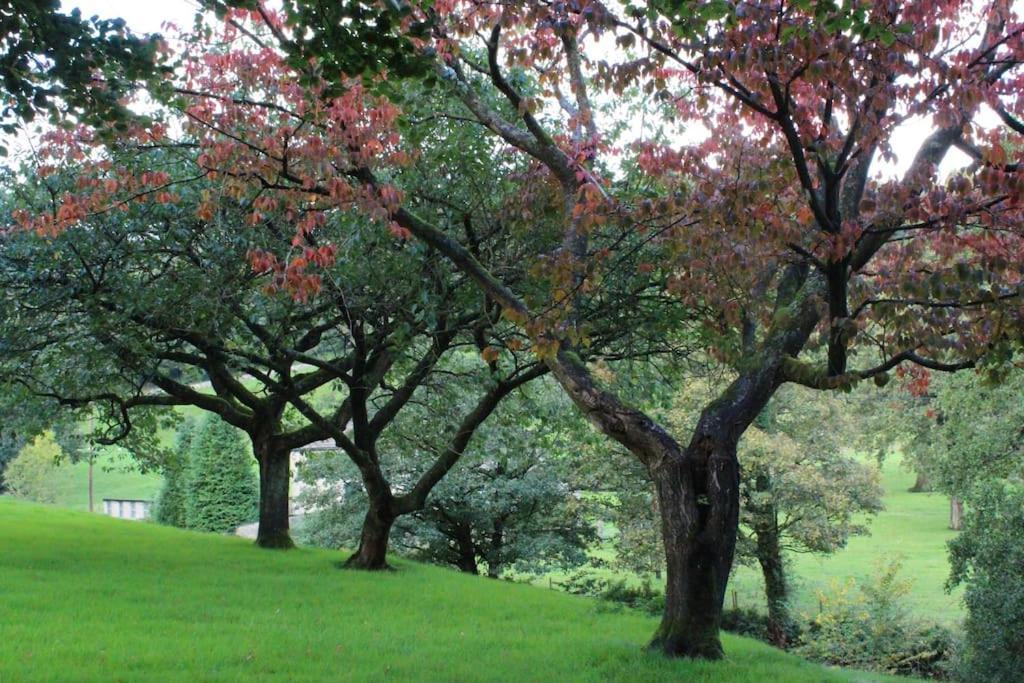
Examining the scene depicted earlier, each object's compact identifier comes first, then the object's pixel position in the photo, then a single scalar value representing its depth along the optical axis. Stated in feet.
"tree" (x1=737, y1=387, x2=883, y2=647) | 57.77
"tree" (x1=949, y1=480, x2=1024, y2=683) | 39.50
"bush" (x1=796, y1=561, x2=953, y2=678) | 52.75
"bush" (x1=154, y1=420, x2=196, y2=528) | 106.01
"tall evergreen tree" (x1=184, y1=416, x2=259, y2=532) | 103.30
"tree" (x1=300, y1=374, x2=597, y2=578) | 64.49
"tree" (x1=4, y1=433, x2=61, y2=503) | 130.31
